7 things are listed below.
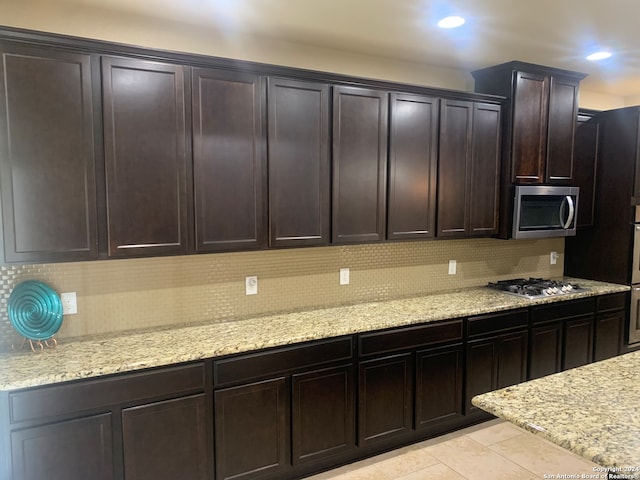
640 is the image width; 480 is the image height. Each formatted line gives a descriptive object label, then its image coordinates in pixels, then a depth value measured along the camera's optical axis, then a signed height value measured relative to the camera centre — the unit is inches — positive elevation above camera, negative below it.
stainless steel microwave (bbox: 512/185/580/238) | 143.7 -2.7
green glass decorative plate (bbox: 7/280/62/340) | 89.8 -22.0
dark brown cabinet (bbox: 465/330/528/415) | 129.3 -47.3
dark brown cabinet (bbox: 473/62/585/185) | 141.6 +27.7
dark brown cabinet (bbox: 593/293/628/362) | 156.3 -42.6
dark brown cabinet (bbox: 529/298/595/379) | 141.2 -43.2
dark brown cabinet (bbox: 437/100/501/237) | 133.3 +10.4
